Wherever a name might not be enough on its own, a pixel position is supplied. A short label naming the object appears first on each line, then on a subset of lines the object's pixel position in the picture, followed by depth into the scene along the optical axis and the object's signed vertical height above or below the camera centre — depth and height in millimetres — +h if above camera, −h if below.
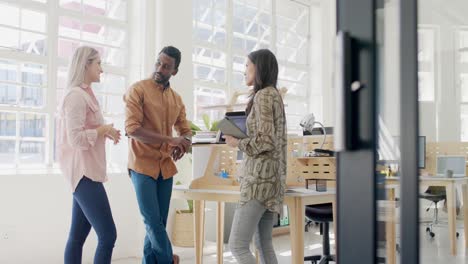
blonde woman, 2443 -70
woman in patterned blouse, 2207 -62
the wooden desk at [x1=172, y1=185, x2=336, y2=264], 2594 -321
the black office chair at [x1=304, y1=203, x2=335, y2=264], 3436 -499
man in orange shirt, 2590 -14
